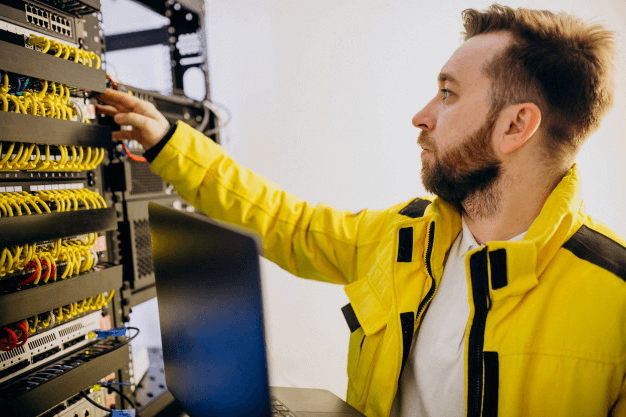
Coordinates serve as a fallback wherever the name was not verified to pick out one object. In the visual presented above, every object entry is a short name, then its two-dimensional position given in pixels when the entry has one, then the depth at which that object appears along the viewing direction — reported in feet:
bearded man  2.27
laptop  1.37
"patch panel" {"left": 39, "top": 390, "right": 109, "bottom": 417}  2.27
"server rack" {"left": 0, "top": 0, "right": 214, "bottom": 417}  1.96
